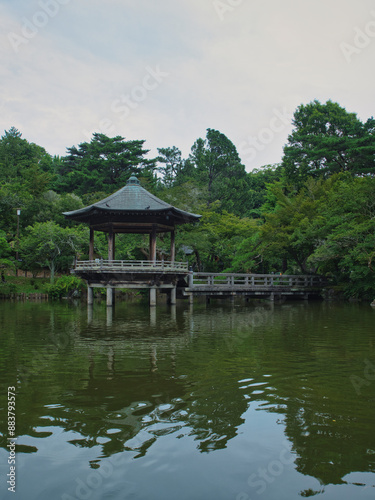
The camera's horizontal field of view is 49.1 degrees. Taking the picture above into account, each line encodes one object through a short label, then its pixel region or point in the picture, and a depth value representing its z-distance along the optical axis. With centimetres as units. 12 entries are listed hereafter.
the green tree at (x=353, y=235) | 2186
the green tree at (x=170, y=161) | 4988
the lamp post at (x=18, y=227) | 3474
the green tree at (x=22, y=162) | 4345
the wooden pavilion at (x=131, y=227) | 2094
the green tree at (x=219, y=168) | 4469
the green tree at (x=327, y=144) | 3534
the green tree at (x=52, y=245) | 3259
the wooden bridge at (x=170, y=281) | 2091
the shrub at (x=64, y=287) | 3100
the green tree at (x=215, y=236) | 2948
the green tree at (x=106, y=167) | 4556
